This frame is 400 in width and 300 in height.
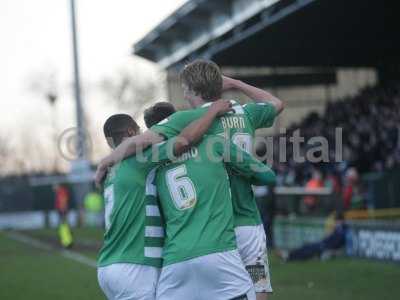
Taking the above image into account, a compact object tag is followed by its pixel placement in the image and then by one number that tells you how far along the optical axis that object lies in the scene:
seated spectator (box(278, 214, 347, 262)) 16.94
